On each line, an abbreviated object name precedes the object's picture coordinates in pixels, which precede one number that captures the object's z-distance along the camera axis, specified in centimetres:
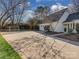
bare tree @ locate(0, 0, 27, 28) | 1616
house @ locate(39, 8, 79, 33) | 1015
